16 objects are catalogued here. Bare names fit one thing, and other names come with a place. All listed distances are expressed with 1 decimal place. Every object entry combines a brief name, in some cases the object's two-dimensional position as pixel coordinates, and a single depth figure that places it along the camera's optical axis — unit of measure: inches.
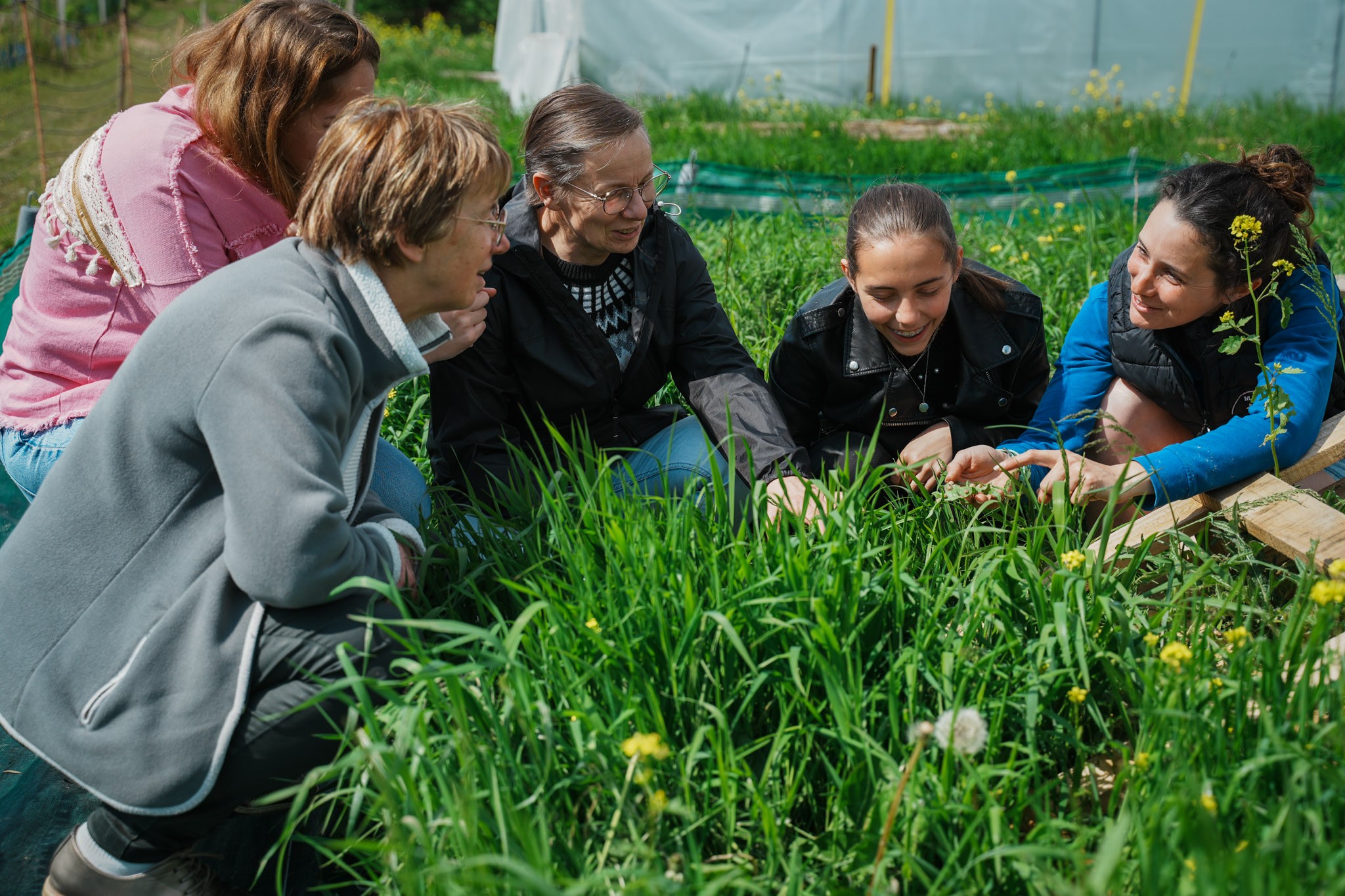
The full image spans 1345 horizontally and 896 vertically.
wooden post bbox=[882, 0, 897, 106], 397.1
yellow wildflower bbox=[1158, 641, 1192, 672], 54.7
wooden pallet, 77.3
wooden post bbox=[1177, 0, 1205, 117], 379.6
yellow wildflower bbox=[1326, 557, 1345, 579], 56.9
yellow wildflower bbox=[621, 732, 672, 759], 46.8
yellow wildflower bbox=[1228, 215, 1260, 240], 79.8
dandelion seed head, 55.0
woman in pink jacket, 81.8
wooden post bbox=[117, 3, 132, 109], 300.2
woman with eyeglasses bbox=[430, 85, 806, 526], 91.0
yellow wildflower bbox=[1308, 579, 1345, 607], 54.6
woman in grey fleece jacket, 58.7
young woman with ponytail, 92.9
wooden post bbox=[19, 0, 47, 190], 258.7
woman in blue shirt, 86.9
